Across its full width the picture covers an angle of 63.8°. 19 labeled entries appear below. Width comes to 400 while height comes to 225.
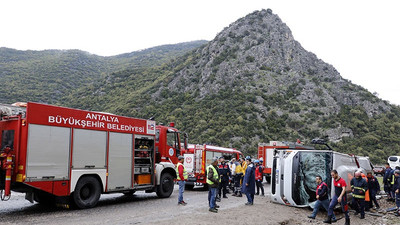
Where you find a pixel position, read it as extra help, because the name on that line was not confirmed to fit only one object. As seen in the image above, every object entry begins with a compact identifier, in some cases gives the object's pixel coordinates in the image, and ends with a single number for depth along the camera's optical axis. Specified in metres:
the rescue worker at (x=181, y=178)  11.98
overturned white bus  11.58
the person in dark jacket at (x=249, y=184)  12.55
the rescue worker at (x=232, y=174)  16.98
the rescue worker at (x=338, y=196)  9.75
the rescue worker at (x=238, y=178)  15.88
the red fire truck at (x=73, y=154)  8.90
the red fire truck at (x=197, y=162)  17.25
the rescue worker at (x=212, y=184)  10.52
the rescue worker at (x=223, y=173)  13.96
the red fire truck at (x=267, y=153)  22.15
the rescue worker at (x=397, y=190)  12.24
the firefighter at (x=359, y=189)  10.97
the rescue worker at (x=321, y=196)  10.26
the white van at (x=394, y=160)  27.95
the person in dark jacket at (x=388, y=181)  15.16
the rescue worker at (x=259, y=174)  15.98
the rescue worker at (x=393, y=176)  14.31
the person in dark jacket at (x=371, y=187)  13.45
